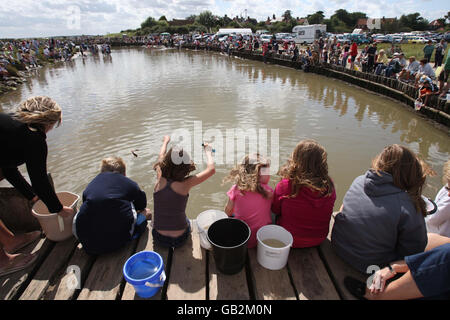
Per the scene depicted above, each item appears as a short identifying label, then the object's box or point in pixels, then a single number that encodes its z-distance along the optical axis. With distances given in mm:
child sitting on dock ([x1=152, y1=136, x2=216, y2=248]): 2385
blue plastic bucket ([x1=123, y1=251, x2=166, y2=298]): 2008
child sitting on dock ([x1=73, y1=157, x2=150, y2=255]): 2311
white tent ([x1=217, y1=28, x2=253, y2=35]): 49062
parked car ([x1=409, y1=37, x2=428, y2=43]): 36000
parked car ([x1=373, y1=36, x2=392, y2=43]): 37400
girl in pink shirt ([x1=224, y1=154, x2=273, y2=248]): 2373
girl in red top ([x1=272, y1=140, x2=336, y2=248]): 2258
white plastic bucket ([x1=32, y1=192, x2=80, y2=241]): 2541
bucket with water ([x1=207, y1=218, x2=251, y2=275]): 2166
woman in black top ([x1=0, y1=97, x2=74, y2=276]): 2096
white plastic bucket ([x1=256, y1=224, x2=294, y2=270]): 2240
